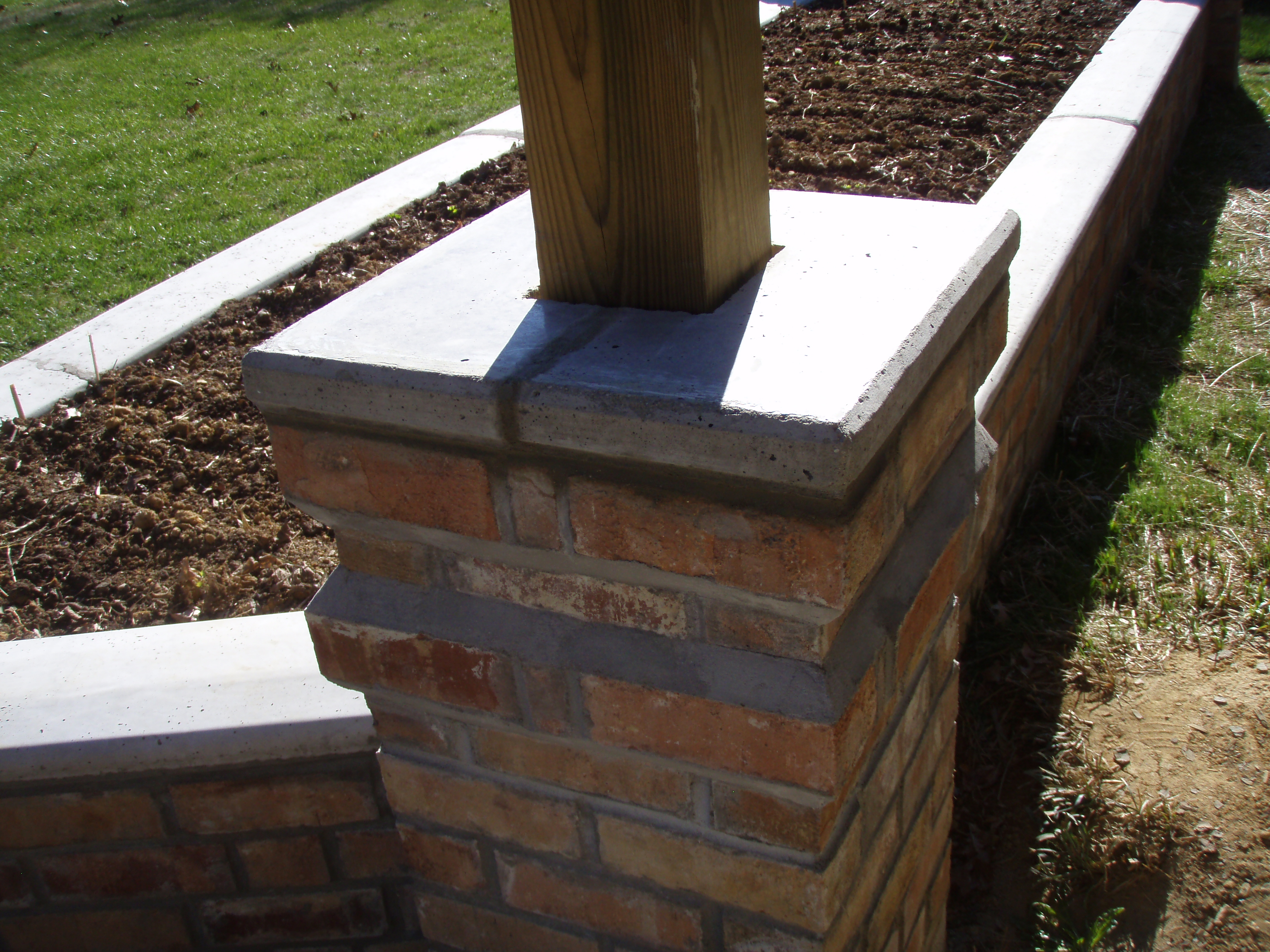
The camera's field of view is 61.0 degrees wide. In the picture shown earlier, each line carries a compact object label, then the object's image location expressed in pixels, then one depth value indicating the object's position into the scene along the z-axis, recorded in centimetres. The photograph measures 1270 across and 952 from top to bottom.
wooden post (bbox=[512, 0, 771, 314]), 108
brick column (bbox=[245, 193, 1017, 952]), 105
